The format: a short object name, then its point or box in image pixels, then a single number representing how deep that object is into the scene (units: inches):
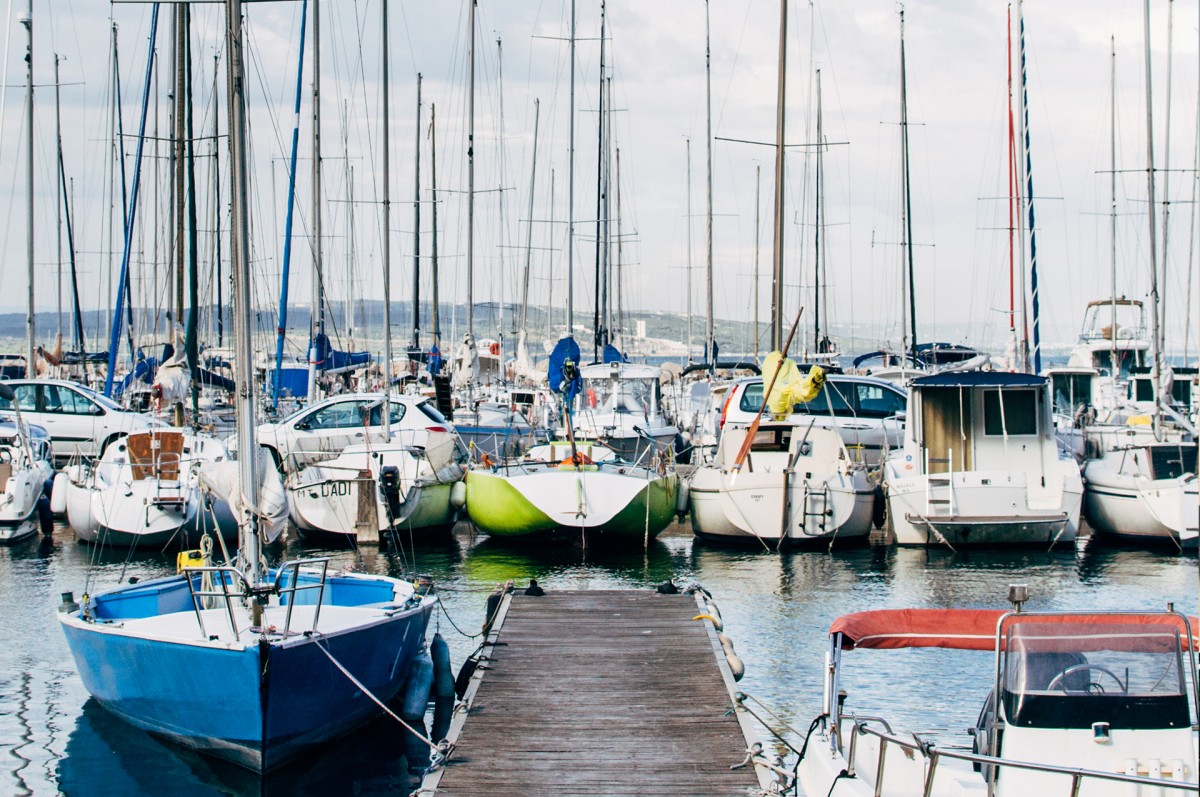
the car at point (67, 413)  1152.8
